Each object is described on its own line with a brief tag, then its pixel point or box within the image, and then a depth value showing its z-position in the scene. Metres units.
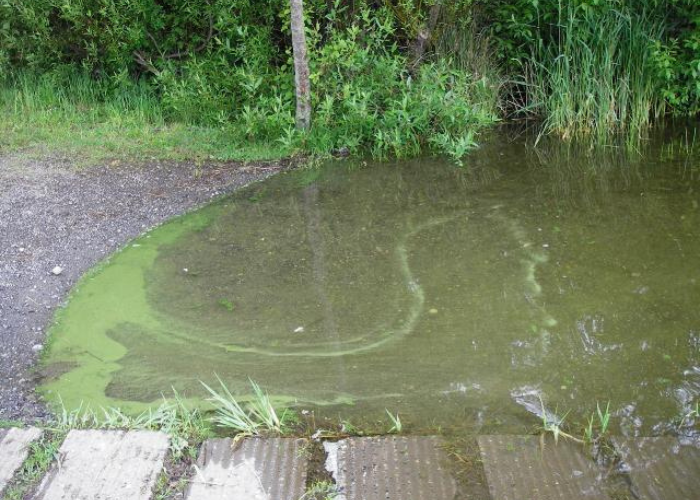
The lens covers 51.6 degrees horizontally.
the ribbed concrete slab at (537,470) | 2.32
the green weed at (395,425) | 2.67
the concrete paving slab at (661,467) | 2.33
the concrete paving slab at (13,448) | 2.44
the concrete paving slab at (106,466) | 2.34
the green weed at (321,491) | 2.32
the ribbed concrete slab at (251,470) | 2.33
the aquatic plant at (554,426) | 2.59
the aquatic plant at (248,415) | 2.67
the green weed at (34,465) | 2.37
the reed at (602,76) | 6.17
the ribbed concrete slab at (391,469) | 2.33
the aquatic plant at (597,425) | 2.60
